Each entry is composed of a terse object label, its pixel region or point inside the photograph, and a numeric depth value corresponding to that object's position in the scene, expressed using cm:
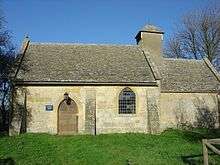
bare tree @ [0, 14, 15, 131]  1873
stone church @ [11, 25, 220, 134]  1745
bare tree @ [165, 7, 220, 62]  2917
